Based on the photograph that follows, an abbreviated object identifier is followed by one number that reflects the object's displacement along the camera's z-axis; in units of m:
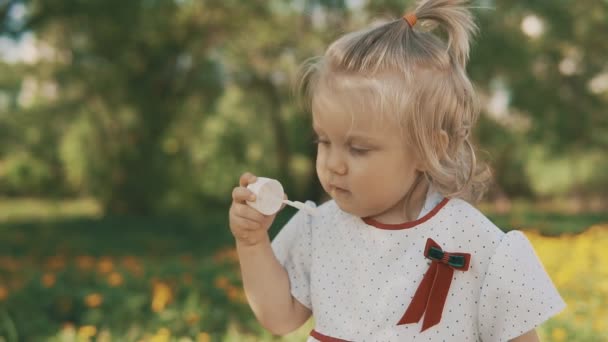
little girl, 1.57
